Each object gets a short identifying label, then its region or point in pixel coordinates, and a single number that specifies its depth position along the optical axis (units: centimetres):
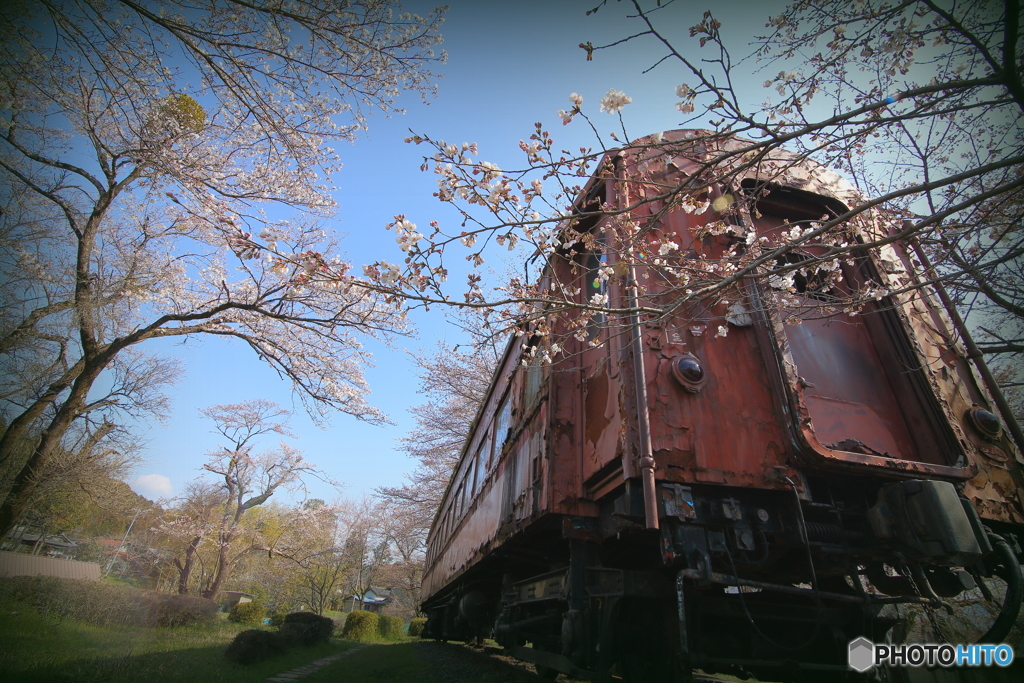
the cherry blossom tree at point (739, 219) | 203
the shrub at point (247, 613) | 1492
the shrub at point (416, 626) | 1759
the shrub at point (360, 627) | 1518
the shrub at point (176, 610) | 1064
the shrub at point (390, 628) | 1723
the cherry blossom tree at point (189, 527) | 1875
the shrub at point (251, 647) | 669
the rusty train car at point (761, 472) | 209
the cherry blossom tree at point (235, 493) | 1938
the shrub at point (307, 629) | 946
